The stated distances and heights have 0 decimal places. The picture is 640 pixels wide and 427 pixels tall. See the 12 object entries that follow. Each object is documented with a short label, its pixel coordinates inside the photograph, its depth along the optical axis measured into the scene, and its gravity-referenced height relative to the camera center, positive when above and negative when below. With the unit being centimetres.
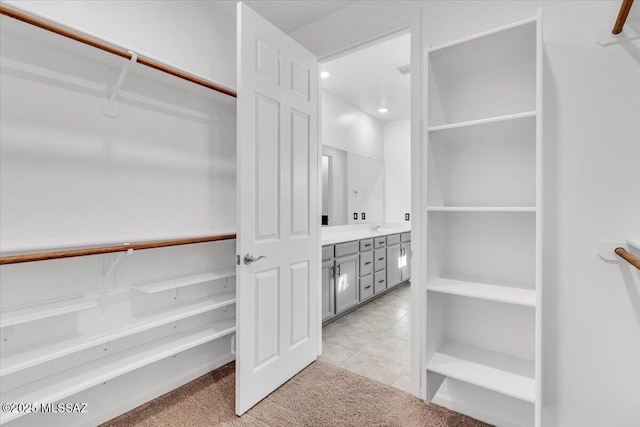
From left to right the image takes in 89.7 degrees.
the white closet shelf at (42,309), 133 -44
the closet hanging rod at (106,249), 125 -18
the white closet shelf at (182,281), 179 -43
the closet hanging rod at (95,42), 124 +76
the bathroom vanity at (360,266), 325 -68
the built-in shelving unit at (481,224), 164 -9
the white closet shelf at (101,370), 141 -80
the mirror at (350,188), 423 +32
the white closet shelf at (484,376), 147 -82
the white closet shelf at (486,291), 149 -41
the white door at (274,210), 183 +0
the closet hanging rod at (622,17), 126 +79
